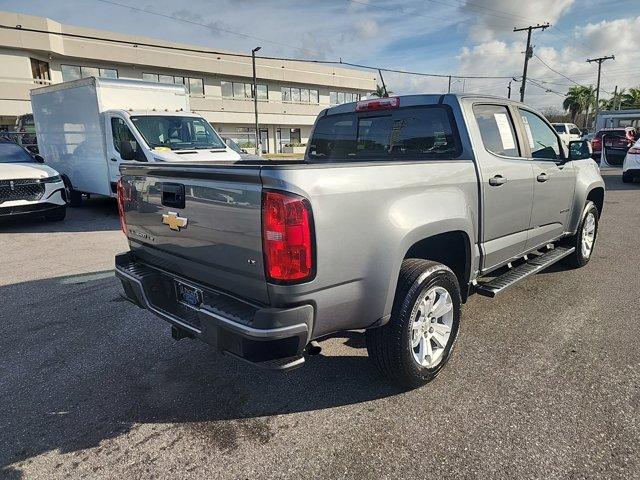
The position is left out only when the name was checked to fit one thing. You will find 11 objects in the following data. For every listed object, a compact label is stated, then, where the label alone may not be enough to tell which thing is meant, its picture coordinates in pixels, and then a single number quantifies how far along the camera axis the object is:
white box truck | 9.40
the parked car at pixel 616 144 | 19.16
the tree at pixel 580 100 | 65.19
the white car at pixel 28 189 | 8.44
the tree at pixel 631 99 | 61.50
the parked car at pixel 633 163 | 13.84
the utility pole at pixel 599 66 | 51.59
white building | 30.14
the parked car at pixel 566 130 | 27.94
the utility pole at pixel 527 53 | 35.25
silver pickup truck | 2.30
